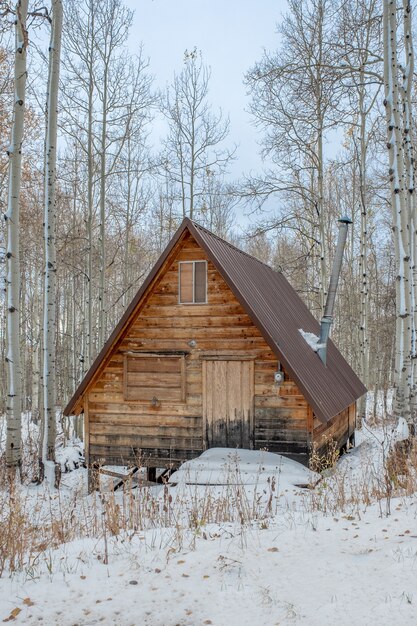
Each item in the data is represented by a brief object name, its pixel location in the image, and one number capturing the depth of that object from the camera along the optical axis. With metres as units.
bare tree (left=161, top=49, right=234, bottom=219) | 22.02
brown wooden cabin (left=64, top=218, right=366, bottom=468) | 10.43
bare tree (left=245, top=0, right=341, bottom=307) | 16.39
